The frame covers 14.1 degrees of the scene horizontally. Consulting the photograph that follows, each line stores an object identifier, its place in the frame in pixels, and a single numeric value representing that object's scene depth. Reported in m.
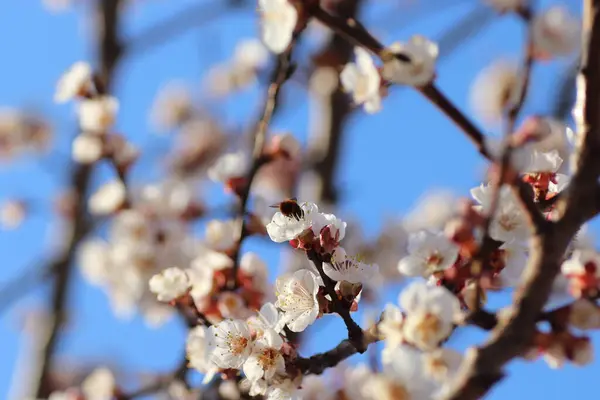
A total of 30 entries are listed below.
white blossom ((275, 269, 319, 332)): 1.04
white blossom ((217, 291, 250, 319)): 1.11
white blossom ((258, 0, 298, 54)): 1.10
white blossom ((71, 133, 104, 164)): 1.31
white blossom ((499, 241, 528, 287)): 1.05
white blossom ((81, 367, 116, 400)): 1.24
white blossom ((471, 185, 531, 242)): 1.02
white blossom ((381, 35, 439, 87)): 1.09
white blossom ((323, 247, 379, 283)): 1.03
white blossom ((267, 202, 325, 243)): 1.04
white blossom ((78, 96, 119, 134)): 1.30
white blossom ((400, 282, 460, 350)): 1.00
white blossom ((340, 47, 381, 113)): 1.13
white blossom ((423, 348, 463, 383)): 1.02
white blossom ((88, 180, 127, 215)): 1.36
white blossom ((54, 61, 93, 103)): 1.26
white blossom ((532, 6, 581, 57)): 1.22
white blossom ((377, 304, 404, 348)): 1.01
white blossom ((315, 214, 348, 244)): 1.04
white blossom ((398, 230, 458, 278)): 1.04
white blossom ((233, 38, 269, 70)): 3.24
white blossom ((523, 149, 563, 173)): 1.04
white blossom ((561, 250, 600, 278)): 1.05
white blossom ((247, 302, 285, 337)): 1.05
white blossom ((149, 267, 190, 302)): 1.11
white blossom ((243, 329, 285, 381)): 1.04
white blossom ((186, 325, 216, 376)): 1.09
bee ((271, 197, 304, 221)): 1.03
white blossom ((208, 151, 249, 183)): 1.19
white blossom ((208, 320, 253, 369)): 1.05
